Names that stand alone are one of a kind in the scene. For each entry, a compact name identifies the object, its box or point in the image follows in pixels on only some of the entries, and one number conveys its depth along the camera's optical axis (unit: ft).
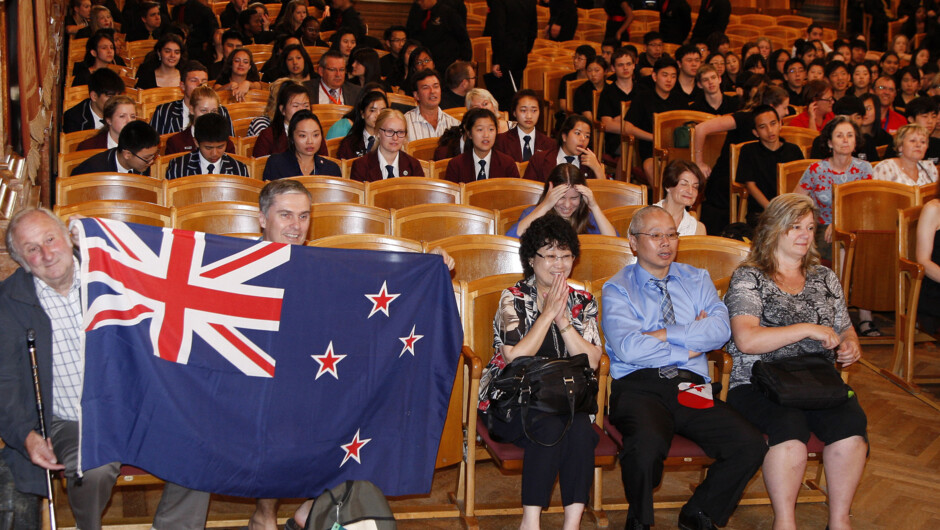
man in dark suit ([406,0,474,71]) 32.81
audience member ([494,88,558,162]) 22.59
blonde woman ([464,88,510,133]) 23.88
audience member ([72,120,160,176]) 18.03
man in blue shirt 11.85
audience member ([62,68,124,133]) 22.65
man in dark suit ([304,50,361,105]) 26.71
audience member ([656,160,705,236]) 16.47
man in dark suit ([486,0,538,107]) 32.30
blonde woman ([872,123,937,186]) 20.77
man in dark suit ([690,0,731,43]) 40.11
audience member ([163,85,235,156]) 21.31
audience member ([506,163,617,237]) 15.48
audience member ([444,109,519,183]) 20.40
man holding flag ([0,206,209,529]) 10.43
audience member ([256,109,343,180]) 18.83
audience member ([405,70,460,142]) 23.75
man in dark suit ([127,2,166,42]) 35.14
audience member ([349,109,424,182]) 19.68
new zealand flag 10.25
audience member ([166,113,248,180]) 18.67
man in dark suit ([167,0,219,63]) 33.37
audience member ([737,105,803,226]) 22.26
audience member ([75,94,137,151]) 19.95
